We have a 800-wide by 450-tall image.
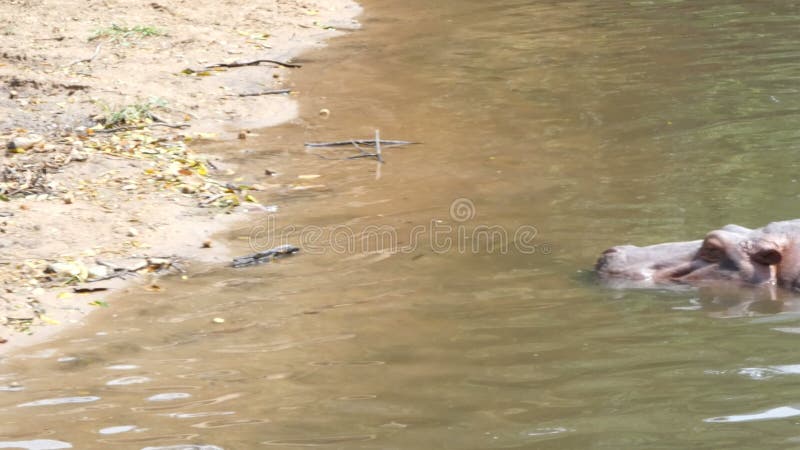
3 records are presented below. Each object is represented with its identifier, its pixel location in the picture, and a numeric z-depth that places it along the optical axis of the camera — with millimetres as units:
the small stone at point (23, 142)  19219
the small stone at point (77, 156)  18625
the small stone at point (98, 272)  14375
